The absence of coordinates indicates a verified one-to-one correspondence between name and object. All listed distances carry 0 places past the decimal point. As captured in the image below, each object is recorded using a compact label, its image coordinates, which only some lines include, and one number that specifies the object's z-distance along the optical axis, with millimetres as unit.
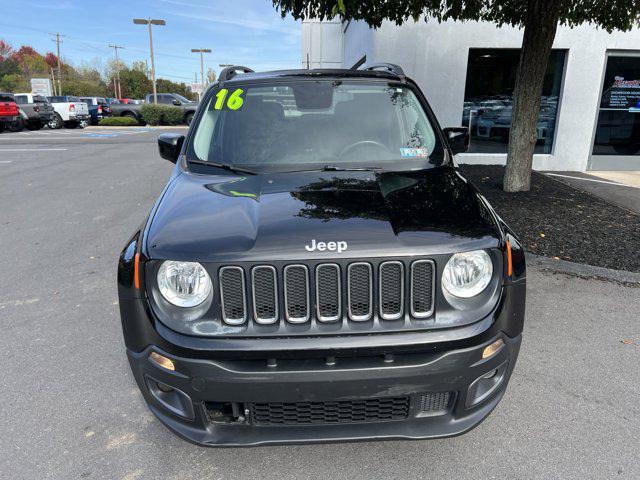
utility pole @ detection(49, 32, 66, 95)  76812
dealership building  10406
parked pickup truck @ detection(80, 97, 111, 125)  33562
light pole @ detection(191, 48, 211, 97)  53656
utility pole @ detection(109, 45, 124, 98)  81938
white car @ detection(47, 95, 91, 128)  28484
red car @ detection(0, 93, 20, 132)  24547
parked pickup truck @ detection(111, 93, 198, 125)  35531
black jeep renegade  1989
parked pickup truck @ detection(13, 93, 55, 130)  26719
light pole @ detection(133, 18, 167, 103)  38531
